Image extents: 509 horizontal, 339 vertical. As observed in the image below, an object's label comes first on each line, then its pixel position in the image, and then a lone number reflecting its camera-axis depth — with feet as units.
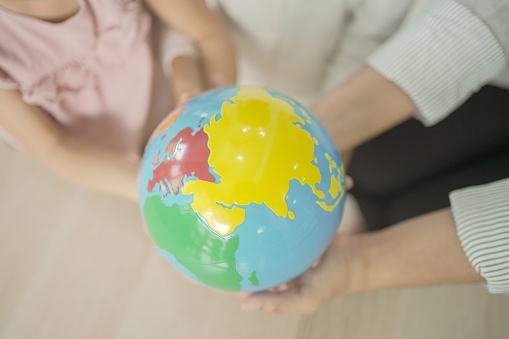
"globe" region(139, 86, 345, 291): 1.60
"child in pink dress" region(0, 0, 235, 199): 2.41
